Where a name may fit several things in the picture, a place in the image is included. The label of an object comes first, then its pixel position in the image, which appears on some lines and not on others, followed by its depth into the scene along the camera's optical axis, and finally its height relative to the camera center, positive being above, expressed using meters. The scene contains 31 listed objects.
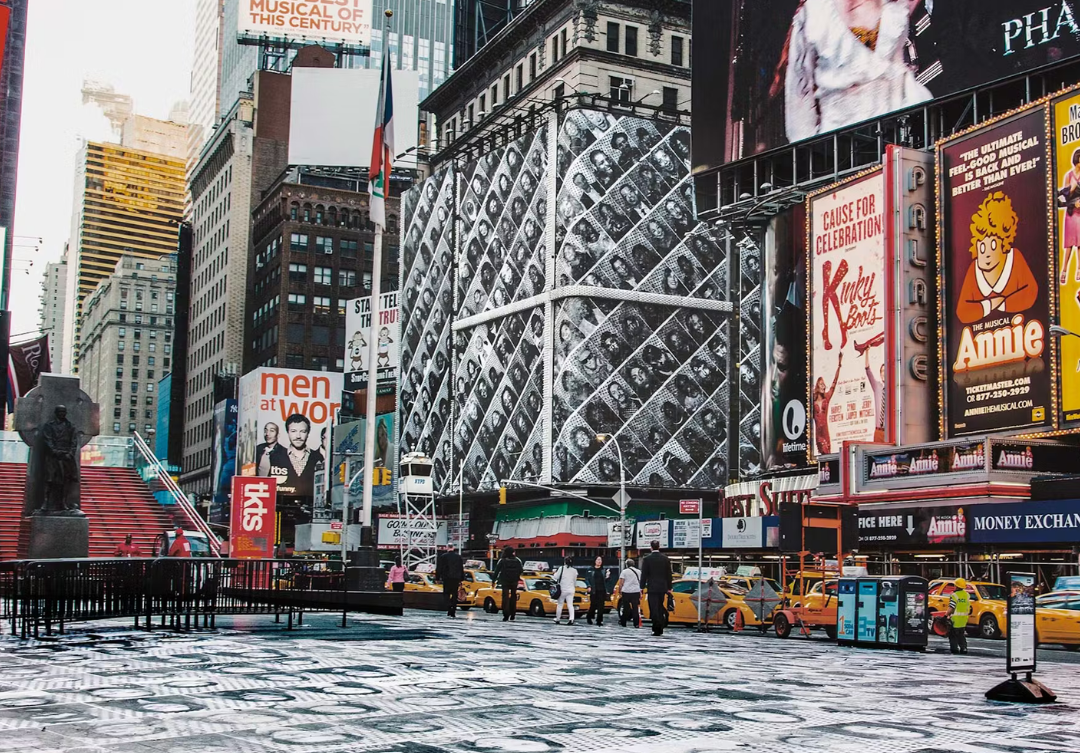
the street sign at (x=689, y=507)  46.24 +0.04
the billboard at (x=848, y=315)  50.34 +8.02
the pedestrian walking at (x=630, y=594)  29.12 -2.03
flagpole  25.48 +2.01
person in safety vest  25.27 -2.14
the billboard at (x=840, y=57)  48.19 +19.22
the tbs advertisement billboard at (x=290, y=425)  126.94 +7.49
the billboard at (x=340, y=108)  106.06 +33.51
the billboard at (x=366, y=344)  116.94 +14.80
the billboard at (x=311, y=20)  142.00 +53.64
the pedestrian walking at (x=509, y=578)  31.13 -1.82
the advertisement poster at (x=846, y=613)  25.73 -2.07
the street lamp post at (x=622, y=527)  52.75 -0.85
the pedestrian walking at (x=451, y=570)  31.98 -1.70
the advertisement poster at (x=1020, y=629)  13.40 -1.20
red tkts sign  46.09 -0.73
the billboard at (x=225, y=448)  136.62 +5.40
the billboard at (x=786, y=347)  57.94 +7.50
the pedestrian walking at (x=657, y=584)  25.30 -1.57
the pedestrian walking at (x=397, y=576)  37.56 -2.23
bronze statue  26.98 +0.61
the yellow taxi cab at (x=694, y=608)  32.97 -2.63
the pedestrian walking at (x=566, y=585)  31.17 -1.95
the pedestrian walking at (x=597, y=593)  30.95 -2.13
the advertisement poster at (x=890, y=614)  24.83 -2.00
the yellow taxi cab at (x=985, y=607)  33.88 -2.53
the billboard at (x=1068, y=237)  41.25 +9.13
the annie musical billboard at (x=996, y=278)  42.94 +8.31
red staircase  37.78 -0.44
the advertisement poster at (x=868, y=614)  25.33 -2.04
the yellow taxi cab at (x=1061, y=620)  29.94 -2.48
